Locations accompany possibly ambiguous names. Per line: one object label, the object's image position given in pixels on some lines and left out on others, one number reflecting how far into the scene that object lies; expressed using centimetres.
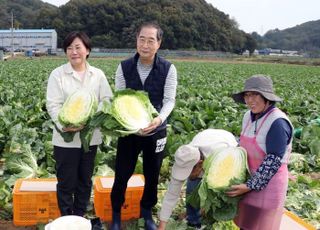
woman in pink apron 278
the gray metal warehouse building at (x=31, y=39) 7288
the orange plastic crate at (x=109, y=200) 404
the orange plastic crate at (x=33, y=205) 392
